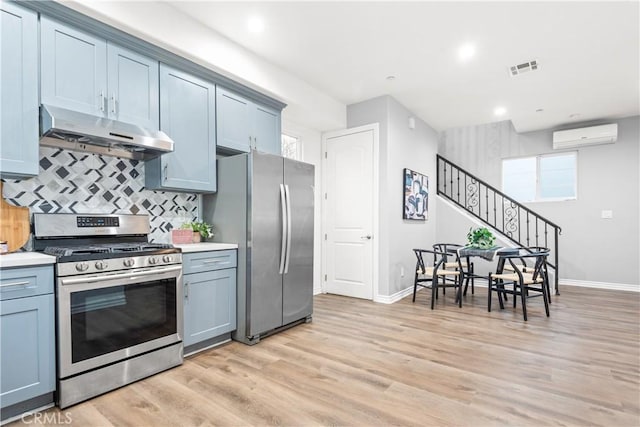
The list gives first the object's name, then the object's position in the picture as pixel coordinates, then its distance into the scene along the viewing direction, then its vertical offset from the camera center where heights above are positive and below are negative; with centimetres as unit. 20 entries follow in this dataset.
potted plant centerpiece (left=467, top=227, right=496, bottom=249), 453 -36
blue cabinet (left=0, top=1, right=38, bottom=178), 201 +75
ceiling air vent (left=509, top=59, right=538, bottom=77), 376 +167
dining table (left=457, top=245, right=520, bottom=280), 426 -51
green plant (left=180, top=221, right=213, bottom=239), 327 -15
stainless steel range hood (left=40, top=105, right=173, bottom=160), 214 +53
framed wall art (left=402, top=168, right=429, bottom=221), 511 +28
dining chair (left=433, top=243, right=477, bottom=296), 481 -83
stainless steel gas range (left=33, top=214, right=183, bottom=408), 204 -61
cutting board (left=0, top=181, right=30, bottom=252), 219 -8
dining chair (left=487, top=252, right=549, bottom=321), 389 -81
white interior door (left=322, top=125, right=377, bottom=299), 482 +3
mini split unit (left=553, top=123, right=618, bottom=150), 551 +129
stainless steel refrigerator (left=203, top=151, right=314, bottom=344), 309 -18
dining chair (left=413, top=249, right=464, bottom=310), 437 -82
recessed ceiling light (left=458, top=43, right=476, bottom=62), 339 +168
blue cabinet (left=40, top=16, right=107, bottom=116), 220 +100
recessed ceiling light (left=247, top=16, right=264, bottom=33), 295 +170
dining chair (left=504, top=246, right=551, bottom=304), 430 -75
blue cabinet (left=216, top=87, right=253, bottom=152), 332 +95
